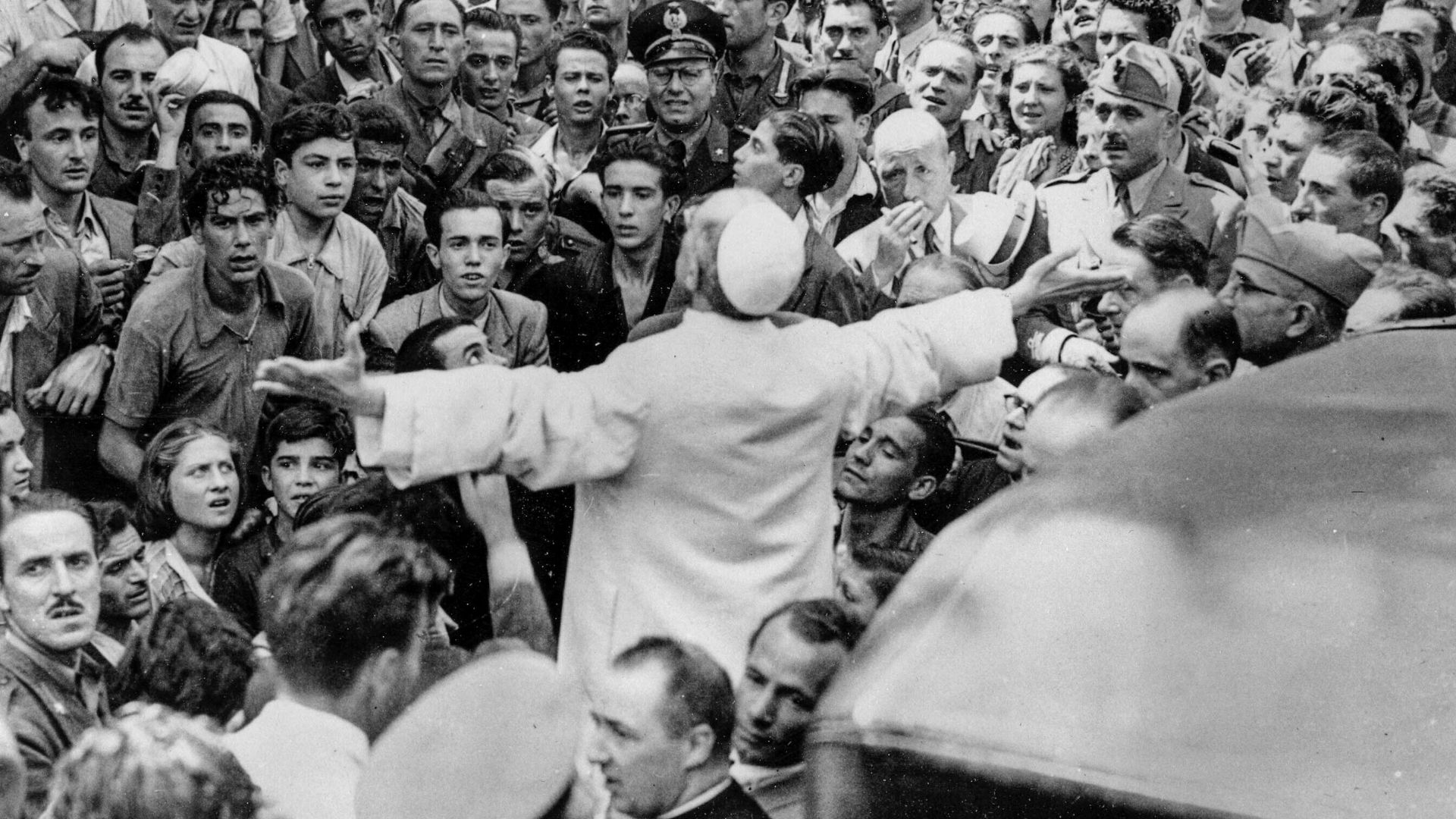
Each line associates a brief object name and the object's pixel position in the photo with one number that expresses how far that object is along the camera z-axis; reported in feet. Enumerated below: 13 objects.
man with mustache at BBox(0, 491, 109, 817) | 12.37
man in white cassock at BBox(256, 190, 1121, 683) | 10.79
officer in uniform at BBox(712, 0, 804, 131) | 21.59
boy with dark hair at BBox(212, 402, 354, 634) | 15.24
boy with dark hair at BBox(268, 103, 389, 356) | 17.43
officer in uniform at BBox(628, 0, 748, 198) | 19.74
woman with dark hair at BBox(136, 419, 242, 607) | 14.82
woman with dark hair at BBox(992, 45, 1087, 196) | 20.67
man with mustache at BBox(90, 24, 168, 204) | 19.02
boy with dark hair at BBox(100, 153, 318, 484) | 15.92
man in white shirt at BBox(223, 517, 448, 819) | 9.34
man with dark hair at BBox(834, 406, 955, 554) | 15.23
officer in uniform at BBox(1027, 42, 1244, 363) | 17.90
